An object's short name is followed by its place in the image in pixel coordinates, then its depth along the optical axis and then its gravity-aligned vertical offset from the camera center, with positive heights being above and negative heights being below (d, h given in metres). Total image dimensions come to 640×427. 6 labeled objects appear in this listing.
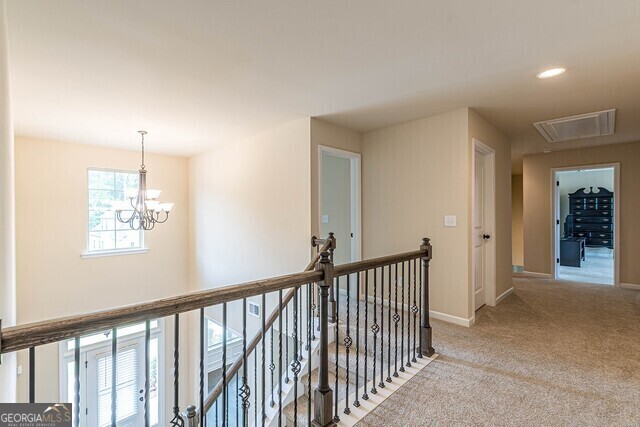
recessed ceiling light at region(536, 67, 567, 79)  2.35 +1.15
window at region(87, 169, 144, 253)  4.75 +0.05
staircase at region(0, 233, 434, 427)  0.97 -0.91
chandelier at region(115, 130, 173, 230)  3.64 +0.14
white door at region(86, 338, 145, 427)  4.64 -2.77
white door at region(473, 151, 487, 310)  3.65 -0.24
